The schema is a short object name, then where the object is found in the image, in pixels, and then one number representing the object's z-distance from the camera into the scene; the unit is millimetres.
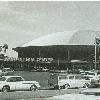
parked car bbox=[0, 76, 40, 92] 27172
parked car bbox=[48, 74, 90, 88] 32344
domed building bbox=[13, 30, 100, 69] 109525
